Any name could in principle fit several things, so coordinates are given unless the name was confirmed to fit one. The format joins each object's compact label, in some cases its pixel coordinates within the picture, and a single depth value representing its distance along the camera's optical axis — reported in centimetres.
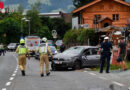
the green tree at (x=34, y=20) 12556
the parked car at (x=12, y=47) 7943
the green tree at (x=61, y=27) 12619
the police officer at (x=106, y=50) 1972
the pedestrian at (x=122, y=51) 2052
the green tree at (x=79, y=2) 8669
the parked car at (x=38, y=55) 3876
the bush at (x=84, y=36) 4487
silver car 2272
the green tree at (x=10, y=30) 9688
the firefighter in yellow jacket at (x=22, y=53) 1930
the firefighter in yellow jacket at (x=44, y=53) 1883
